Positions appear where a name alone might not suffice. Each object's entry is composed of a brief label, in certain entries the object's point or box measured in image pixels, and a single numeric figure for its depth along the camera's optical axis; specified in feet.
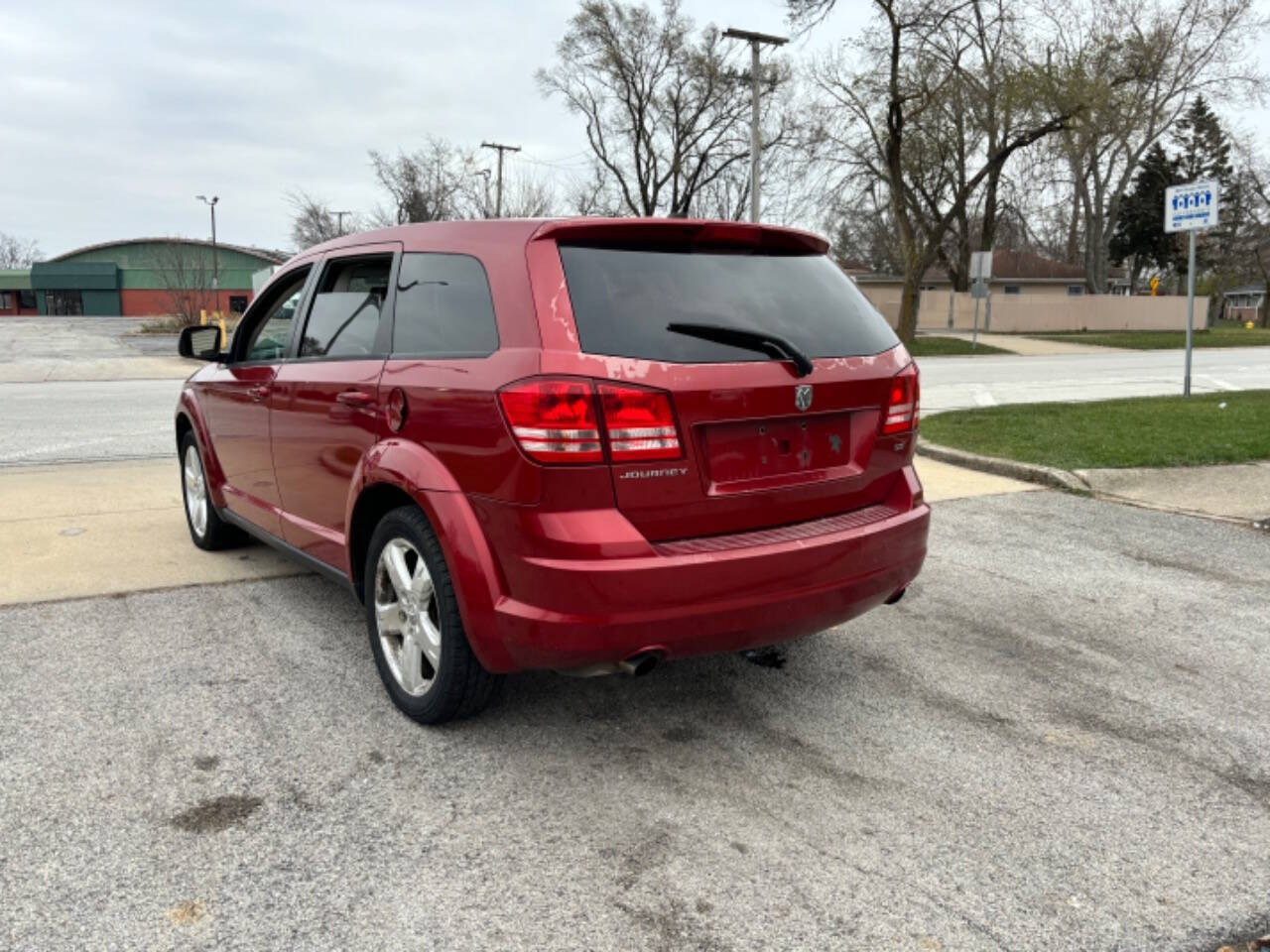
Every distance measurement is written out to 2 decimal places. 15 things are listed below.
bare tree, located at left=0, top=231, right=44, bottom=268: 344.28
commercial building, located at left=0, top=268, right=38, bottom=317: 277.64
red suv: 9.12
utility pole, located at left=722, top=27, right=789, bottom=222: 76.43
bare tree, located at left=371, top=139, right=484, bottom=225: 151.12
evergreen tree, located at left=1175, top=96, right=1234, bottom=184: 187.52
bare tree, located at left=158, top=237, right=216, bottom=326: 122.83
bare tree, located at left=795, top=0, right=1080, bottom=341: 86.80
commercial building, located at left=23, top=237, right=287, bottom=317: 275.18
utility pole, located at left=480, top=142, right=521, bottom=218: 134.60
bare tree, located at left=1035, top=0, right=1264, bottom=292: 94.12
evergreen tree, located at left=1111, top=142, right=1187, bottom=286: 177.06
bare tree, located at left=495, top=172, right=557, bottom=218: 147.74
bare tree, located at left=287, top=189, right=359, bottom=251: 185.37
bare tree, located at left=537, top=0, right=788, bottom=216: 127.13
